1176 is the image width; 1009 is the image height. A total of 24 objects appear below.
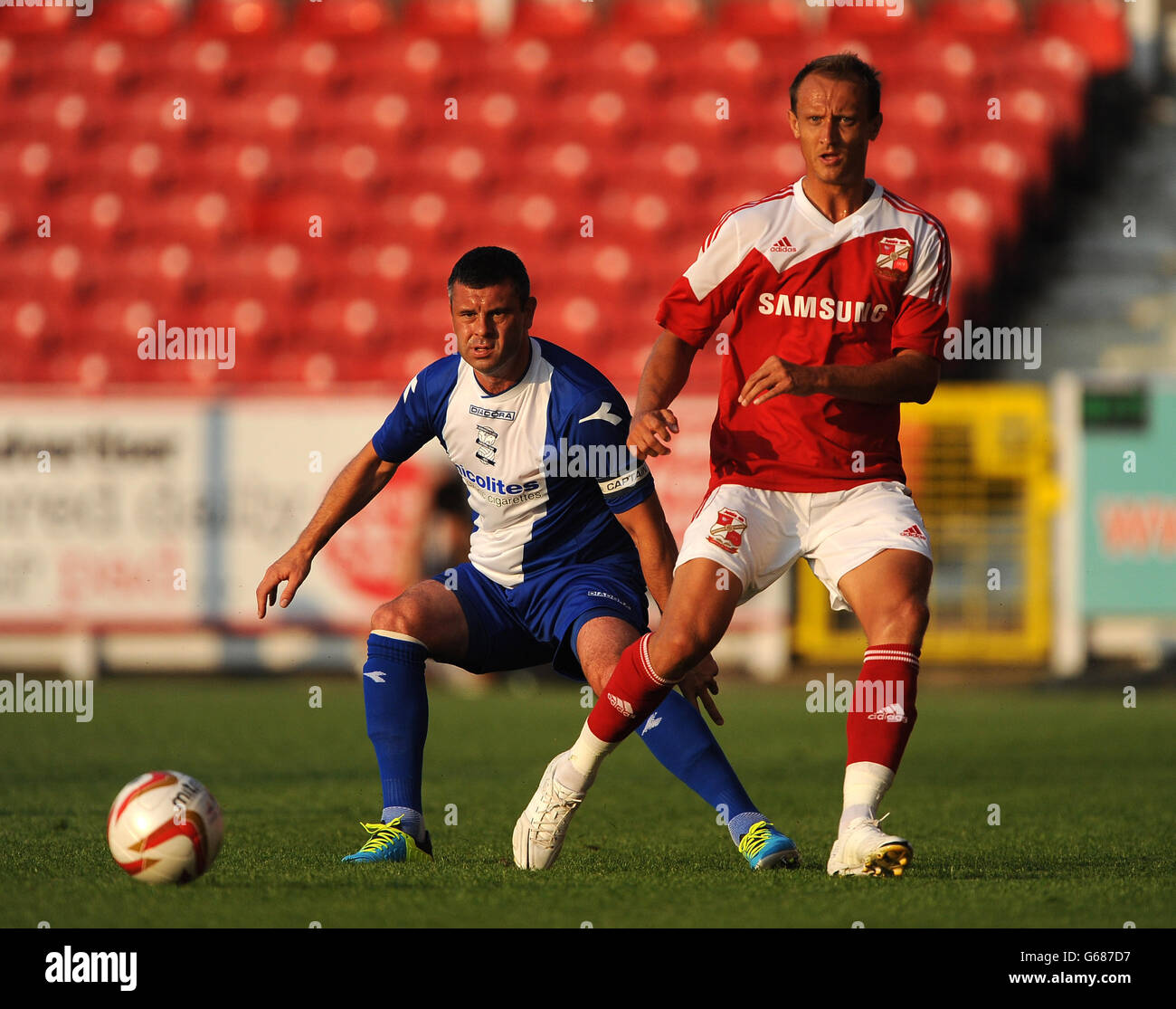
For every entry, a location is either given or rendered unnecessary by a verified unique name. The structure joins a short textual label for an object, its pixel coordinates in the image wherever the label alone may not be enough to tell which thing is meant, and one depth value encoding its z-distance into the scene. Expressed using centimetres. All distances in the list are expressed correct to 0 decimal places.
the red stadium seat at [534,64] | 1667
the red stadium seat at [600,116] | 1627
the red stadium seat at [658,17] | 1711
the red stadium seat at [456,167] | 1606
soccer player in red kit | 466
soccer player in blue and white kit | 520
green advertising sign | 1218
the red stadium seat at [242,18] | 1745
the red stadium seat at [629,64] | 1659
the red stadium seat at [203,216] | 1602
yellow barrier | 1259
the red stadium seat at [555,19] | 1715
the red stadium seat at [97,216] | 1600
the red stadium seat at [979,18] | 1661
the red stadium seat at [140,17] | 1756
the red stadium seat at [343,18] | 1741
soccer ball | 447
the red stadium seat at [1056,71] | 1588
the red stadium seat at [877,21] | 1664
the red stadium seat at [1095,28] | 1645
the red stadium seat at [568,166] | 1591
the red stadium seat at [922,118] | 1582
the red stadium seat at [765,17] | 1697
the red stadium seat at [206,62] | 1702
